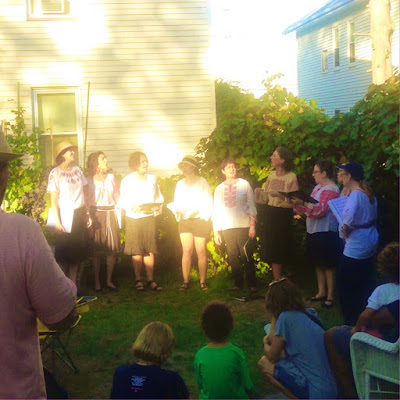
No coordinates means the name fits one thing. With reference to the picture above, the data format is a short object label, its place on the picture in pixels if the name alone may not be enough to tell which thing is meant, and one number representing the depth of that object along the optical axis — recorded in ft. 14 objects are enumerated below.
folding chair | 16.30
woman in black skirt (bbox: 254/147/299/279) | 25.38
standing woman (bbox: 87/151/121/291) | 27.55
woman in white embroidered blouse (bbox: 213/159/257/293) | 26.61
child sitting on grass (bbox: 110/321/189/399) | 10.80
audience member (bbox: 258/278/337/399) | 13.60
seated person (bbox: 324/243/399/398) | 13.42
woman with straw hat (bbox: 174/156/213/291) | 27.37
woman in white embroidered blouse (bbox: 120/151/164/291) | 27.66
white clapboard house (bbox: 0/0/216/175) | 37.78
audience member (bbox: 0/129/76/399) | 7.17
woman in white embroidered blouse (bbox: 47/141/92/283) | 26.04
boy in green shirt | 12.64
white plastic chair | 12.57
